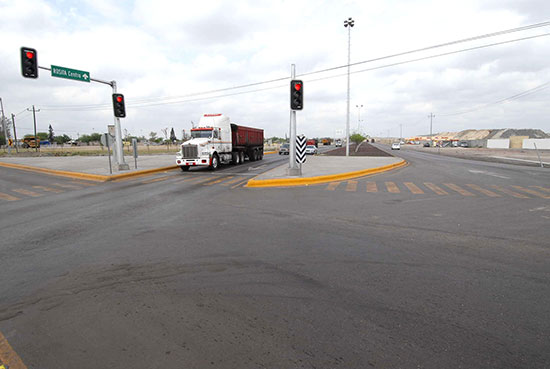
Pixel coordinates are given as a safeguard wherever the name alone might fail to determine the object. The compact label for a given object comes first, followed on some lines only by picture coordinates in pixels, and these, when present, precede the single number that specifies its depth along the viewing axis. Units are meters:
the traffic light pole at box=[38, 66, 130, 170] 18.09
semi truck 19.61
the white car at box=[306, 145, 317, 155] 39.38
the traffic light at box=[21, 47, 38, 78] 14.93
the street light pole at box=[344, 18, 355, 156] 31.43
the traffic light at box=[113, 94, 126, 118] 18.17
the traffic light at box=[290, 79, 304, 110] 13.85
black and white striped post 15.46
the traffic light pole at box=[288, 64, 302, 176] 14.16
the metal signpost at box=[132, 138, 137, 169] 19.33
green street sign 16.12
